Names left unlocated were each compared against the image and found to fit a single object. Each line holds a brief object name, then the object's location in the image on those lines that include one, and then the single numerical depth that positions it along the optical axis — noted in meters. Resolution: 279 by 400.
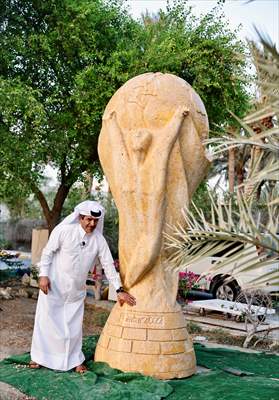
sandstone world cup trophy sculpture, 6.02
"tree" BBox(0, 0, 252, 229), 11.55
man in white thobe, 6.12
